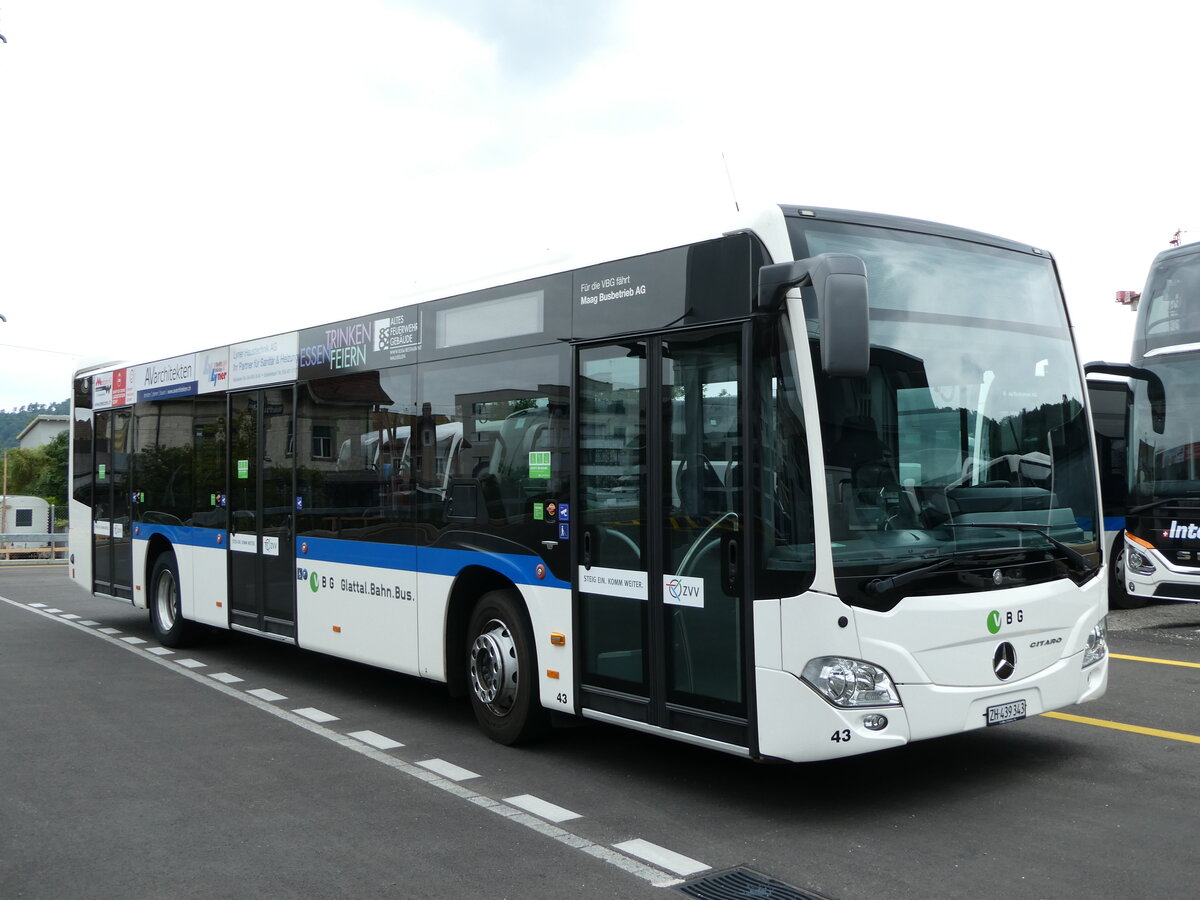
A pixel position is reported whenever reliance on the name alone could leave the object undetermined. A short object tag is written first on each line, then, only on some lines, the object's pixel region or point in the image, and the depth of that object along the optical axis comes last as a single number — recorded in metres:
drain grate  4.61
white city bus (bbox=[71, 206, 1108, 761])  5.39
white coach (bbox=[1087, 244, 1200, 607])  12.08
